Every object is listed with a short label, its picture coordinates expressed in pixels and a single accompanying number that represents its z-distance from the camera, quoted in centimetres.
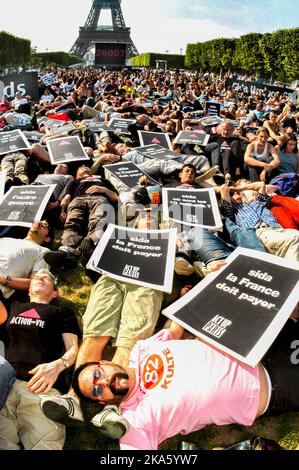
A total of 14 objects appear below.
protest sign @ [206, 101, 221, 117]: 1403
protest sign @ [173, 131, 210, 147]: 920
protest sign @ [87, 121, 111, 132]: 1035
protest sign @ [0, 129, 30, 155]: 791
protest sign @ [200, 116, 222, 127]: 1153
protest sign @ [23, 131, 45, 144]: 925
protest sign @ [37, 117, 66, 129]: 1081
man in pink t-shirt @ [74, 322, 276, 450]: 260
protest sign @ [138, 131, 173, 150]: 915
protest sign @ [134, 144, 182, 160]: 805
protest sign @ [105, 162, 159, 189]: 664
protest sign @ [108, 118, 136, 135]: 1066
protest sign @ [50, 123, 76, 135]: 958
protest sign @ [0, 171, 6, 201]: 575
